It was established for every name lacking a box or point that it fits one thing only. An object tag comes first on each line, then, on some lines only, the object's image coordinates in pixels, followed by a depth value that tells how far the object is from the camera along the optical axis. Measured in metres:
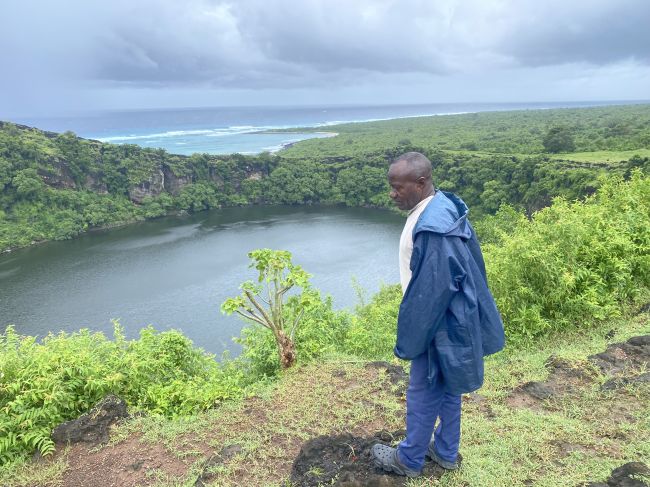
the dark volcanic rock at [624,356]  3.86
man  2.22
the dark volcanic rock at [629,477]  2.26
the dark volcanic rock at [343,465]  2.64
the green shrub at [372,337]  5.61
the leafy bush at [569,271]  5.03
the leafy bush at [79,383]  3.56
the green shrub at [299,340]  5.04
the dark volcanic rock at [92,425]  3.57
